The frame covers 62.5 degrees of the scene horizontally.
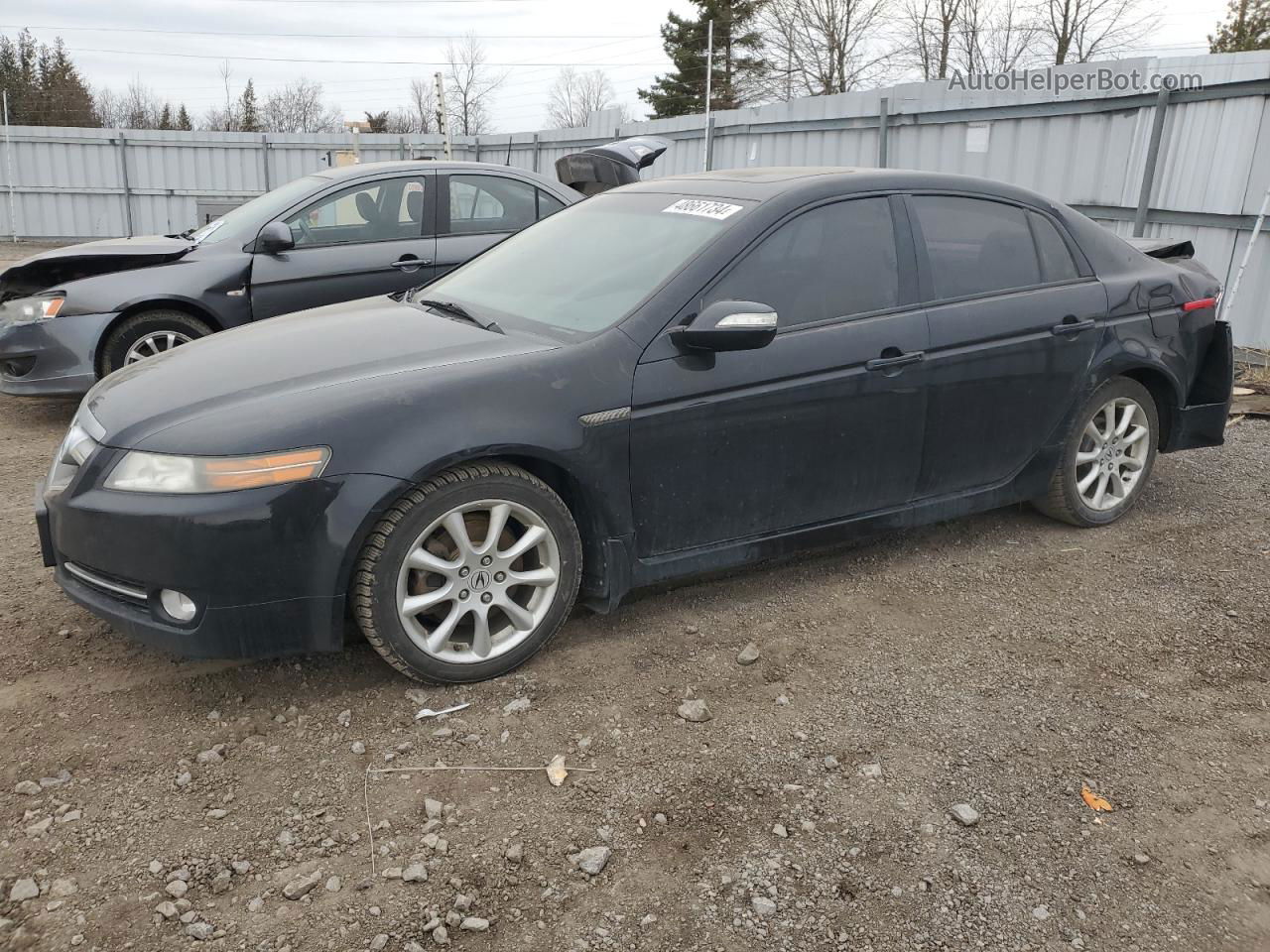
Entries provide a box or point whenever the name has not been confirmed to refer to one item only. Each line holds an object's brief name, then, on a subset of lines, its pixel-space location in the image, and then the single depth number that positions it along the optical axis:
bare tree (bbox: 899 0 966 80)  41.09
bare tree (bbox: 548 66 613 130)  59.62
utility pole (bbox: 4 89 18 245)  20.33
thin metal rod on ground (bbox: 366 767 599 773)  2.84
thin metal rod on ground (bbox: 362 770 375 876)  2.59
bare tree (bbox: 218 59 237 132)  56.97
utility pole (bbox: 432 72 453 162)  16.31
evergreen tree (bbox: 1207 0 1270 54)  30.97
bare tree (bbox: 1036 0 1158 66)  38.28
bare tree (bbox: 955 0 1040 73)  40.75
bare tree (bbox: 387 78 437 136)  55.28
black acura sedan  2.97
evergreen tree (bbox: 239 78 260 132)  61.02
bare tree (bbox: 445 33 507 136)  55.94
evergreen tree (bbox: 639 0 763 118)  42.47
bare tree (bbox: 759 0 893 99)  42.38
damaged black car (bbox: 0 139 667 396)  6.35
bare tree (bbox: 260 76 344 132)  62.94
